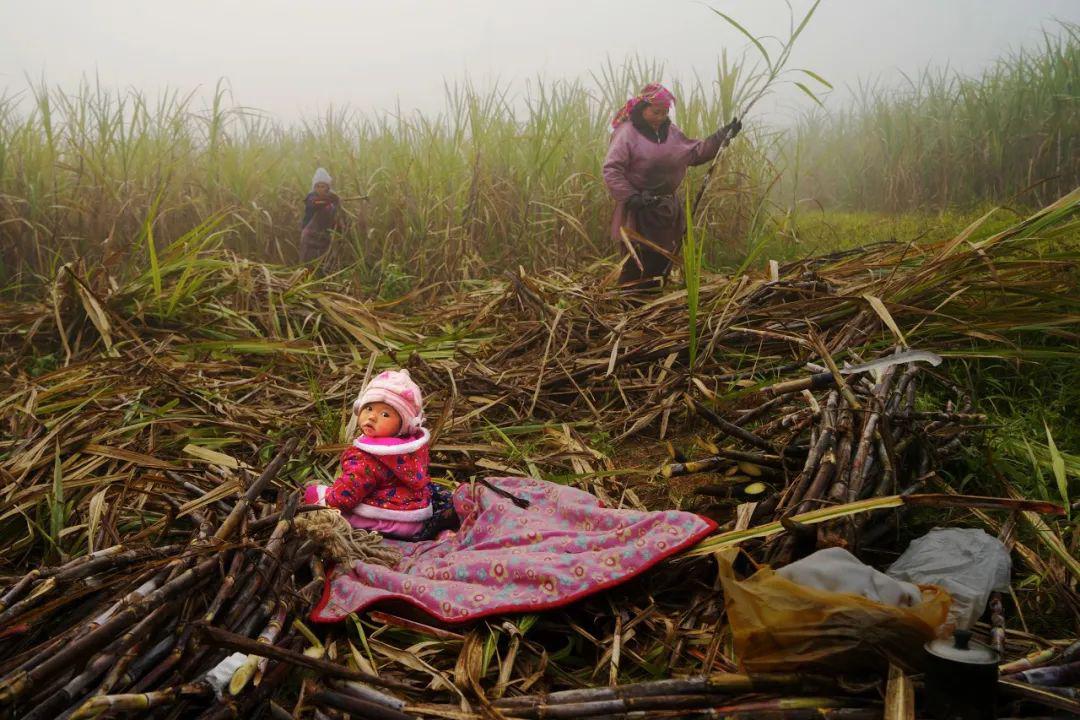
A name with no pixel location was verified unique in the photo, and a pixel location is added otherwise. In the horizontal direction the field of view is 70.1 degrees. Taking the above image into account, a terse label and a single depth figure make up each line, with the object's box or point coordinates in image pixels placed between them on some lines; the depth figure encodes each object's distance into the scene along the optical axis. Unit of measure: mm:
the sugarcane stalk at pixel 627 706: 1365
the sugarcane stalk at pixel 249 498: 1767
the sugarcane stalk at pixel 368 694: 1415
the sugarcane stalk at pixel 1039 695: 1263
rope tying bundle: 1871
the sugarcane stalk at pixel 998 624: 1467
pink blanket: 1733
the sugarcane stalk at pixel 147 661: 1412
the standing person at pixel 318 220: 5164
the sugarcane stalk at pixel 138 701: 1215
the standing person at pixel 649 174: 3986
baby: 2117
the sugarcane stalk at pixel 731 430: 1992
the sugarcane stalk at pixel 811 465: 1837
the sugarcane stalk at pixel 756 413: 2203
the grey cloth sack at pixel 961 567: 1562
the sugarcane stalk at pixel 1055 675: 1353
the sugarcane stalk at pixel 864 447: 1799
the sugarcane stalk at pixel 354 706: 1374
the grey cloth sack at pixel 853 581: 1422
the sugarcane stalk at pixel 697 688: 1367
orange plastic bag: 1328
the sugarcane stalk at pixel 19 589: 1517
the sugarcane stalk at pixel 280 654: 1313
